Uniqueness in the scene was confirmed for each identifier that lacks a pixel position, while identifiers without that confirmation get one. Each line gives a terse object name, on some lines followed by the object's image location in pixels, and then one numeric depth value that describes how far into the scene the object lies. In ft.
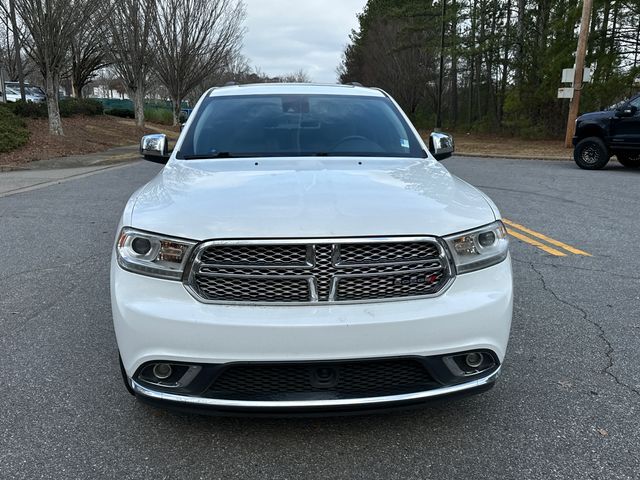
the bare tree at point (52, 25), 51.01
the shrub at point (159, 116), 129.49
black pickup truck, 41.91
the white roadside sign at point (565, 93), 61.67
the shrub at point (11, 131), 50.88
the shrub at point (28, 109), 64.80
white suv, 7.18
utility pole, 60.18
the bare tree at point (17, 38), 56.10
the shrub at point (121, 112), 114.44
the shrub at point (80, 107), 80.53
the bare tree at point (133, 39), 73.72
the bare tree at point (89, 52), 65.67
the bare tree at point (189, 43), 80.38
